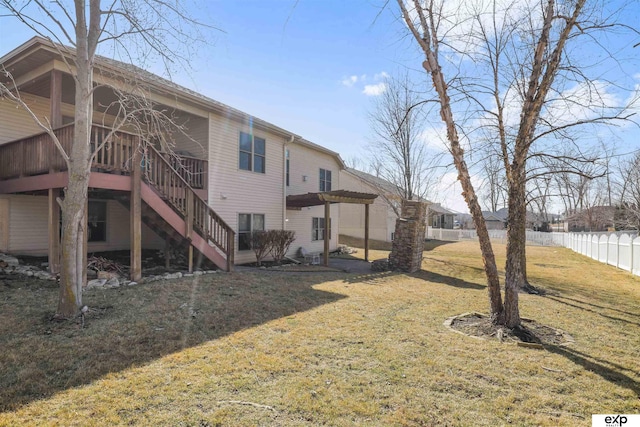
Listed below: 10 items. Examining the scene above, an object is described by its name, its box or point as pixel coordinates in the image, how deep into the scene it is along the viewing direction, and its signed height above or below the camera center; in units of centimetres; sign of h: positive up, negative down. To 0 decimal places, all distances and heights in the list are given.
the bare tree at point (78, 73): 513 +223
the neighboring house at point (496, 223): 5510 -54
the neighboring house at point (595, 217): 3494 +36
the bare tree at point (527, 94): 501 +215
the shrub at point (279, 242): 1210 -86
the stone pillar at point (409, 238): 1230 -69
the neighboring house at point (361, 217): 2536 +31
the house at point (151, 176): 739 +108
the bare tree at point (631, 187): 2141 +230
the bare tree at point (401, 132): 1762 +461
